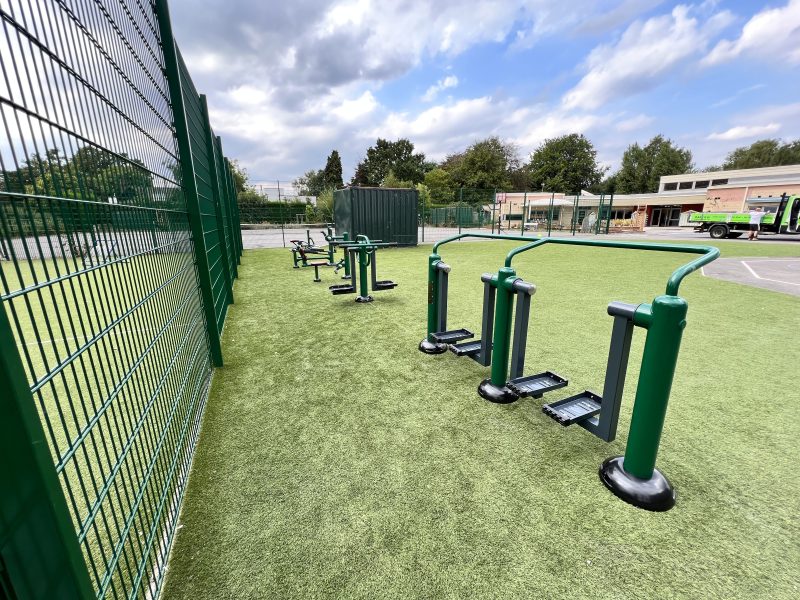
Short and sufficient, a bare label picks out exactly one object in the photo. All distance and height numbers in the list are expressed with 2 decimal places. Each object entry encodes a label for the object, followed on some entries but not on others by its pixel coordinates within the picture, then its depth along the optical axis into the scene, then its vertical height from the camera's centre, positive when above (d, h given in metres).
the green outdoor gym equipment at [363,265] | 5.12 -0.87
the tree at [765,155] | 46.62 +5.72
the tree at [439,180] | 49.43 +2.92
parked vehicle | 16.97 -0.95
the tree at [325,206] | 24.67 -0.16
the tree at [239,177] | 35.92 +2.76
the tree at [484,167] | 46.91 +4.36
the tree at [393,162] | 57.62 +6.32
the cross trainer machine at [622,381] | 1.60 -0.93
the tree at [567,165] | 48.69 +4.68
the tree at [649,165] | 50.06 +4.81
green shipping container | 11.47 -0.30
